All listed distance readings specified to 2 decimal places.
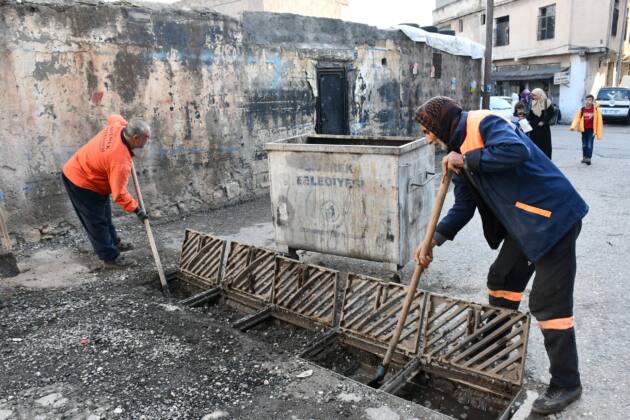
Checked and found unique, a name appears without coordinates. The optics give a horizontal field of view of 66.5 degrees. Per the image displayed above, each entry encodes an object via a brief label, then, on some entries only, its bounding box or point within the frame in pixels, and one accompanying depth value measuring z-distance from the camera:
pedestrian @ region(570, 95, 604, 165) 10.12
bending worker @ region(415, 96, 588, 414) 2.61
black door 9.20
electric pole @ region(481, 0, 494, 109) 13.37
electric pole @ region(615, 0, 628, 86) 26.78
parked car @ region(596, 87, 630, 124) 19.95
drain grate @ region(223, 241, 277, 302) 4.30
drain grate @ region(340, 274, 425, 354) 3.45
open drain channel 3.06
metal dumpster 4.36
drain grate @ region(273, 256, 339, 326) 3.89
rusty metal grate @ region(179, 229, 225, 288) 4.68
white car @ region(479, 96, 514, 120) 20.80
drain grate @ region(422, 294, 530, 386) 3.01
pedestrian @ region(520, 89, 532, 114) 18.66
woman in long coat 8.19
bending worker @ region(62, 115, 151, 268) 4.61
